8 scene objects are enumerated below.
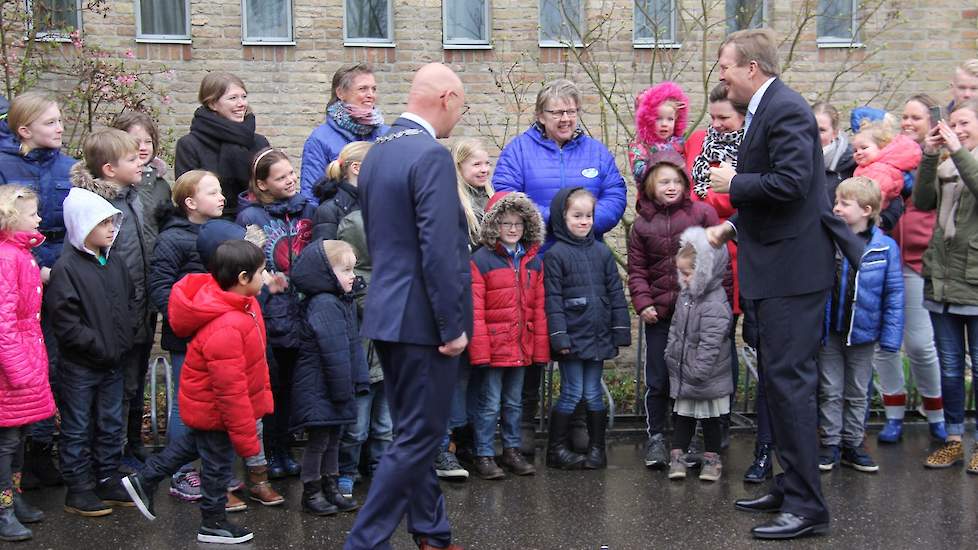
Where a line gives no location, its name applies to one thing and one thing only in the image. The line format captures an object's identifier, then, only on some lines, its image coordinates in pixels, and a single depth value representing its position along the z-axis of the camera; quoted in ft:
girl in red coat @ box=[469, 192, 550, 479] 22.52
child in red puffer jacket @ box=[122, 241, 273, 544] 18.35
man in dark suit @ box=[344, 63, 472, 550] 15.87
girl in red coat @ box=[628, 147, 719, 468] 23.17
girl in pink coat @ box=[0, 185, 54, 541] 18.84
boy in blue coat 22.91
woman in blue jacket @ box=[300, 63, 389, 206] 23.45
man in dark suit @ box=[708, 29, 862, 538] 18.57
